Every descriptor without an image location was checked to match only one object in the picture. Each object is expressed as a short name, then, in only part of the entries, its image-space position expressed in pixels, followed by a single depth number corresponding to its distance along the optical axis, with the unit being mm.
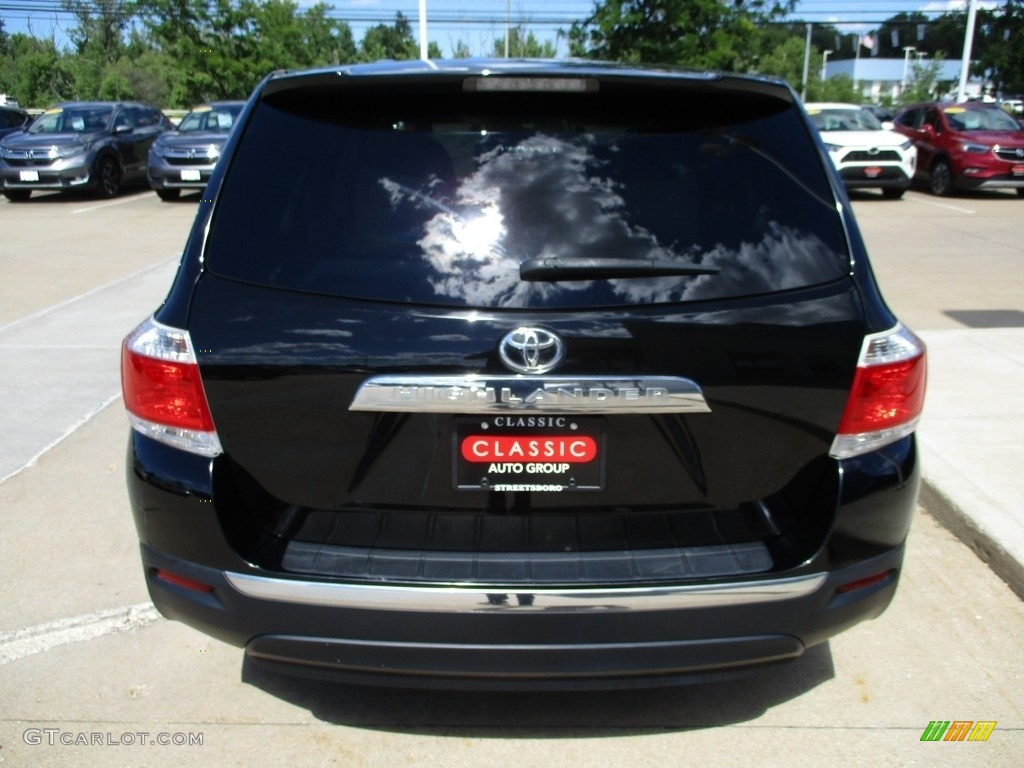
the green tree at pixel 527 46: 49094
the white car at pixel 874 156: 17578
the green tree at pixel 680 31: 27641
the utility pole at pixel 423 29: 21125
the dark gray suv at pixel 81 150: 18422
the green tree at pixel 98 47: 52938
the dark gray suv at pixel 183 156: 17750
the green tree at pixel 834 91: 58312
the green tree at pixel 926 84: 55000
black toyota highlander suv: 2436
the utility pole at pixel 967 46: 29234
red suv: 18266
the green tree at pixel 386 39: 73938
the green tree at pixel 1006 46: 35094
